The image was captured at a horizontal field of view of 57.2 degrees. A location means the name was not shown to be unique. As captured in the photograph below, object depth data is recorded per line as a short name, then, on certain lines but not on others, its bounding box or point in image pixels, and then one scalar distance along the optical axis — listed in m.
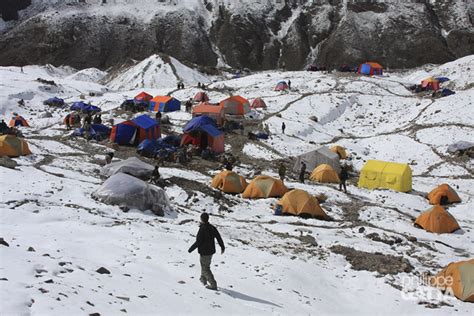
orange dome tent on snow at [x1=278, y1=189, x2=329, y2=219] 20.81
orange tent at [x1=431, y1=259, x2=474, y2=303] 12.67
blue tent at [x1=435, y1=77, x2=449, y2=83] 57.62
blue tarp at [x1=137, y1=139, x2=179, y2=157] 30.41
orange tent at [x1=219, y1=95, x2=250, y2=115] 45.91
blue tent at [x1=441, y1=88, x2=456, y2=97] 50.08
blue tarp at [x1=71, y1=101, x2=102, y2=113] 46.31
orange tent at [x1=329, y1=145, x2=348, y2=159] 36.47
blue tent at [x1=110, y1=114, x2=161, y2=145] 33.59
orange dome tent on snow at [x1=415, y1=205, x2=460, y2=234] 20.25
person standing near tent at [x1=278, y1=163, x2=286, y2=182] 26.56
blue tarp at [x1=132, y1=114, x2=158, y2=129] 33.62
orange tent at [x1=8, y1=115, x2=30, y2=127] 39.66
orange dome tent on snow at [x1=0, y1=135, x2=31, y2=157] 23.47
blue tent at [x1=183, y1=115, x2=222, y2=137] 33.22
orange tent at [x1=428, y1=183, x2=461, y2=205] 25.84
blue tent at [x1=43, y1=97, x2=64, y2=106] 49.41
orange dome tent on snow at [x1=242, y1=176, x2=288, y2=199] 23.38
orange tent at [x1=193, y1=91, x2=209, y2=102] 51.37
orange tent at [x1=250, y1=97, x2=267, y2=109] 49.06
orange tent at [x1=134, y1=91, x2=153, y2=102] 51.42
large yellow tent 27.80
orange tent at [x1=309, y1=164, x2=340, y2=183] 29.20
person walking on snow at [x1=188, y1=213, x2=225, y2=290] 10.05
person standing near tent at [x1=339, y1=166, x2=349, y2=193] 26.22
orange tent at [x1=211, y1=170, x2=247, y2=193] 24.08
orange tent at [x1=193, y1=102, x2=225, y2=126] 41.69
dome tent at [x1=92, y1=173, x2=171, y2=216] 17.16
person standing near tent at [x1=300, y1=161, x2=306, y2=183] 27.37
